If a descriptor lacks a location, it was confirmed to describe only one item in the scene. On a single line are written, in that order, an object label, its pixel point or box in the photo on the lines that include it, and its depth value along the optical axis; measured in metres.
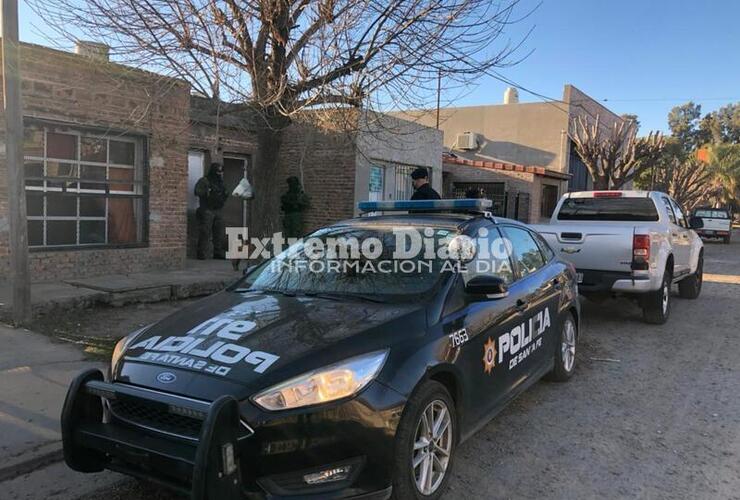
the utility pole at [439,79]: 6.95
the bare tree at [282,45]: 6.09
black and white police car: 2.48
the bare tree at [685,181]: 29.41
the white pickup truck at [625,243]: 7.24
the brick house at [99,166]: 7.67
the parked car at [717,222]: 26.23
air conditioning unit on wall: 23.97
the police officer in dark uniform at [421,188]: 6.90
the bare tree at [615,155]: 18.58
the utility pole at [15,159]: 5.84
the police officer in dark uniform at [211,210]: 11.57
